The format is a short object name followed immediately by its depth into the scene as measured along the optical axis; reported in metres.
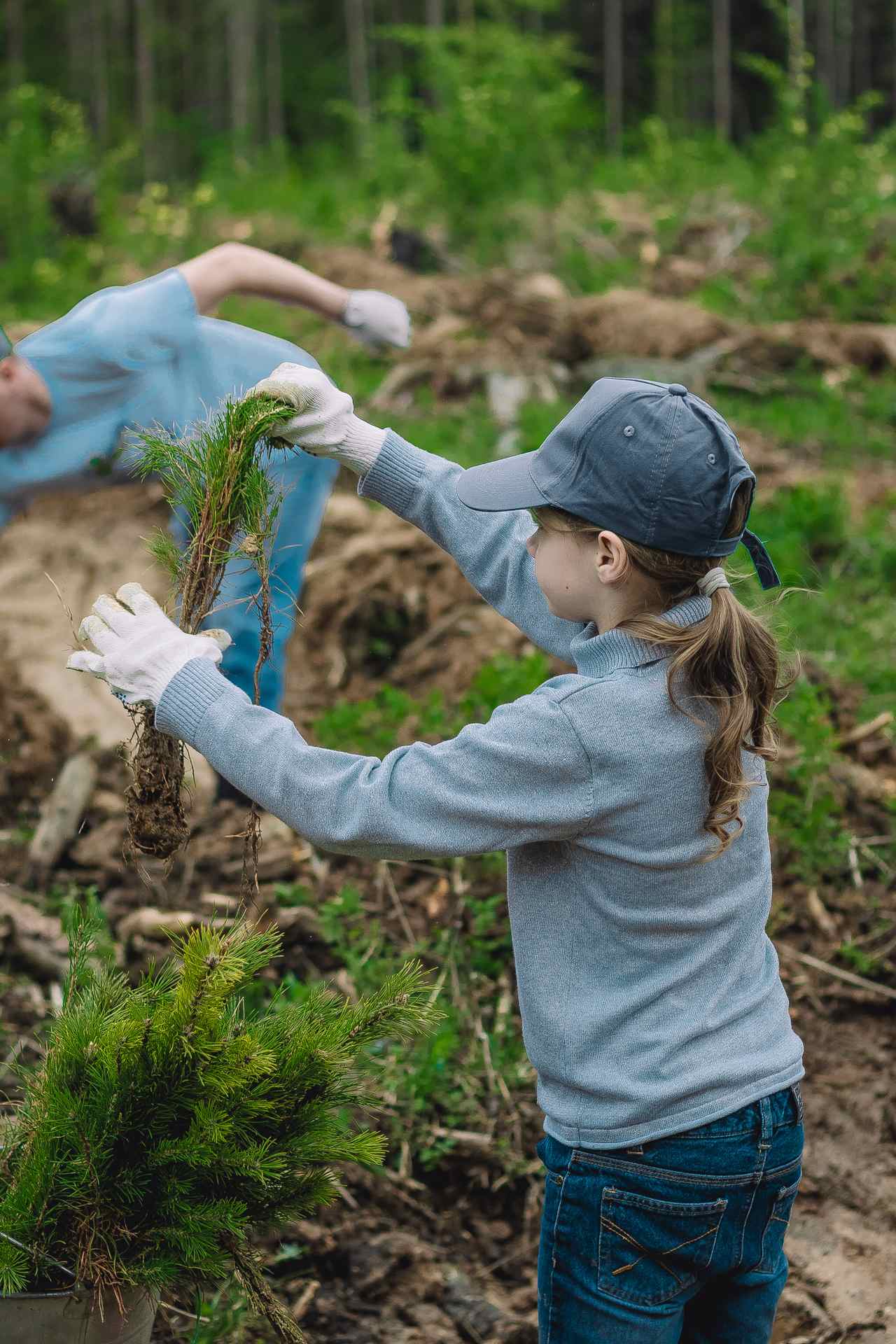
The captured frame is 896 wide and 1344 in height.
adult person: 2.88
